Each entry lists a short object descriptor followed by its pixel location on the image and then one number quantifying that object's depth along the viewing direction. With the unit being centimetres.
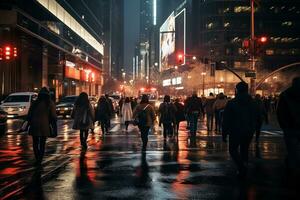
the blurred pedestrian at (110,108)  2347
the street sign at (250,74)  3189
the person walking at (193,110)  2108
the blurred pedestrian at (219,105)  2264
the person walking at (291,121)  898
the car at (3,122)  1946
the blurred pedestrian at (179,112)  2155
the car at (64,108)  3962
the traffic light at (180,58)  4144
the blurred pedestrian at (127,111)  2502
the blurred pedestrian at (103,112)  2281
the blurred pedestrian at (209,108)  2433
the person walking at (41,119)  1226
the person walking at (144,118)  1579
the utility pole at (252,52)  3150
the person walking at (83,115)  1579
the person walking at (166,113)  1998
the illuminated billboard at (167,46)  15388
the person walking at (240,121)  986
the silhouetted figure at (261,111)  1828
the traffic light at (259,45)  3142
